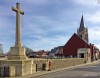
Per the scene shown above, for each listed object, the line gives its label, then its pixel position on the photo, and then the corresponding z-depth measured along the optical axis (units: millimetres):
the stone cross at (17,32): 8690
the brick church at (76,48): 31342
